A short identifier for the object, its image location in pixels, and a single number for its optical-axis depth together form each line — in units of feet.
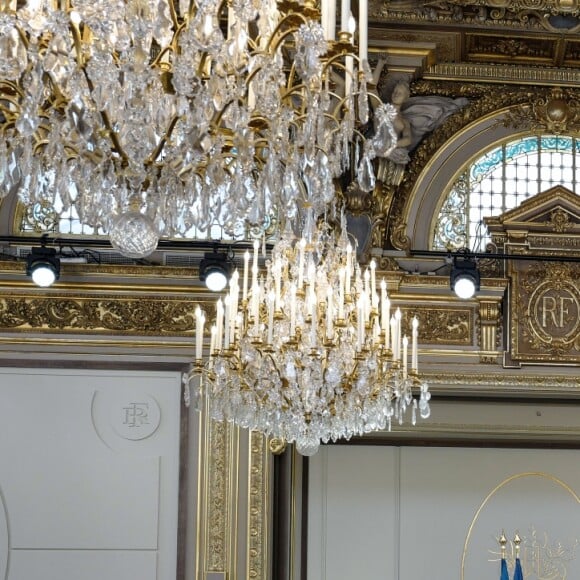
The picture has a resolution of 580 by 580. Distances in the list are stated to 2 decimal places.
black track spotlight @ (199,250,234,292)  31.14
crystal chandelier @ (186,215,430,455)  25.34
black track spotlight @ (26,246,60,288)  30.58
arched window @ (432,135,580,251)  34.12
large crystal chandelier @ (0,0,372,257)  14.92
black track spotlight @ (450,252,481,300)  31.45
